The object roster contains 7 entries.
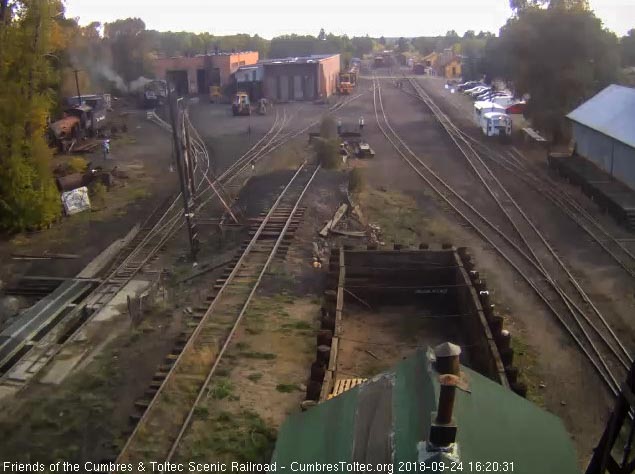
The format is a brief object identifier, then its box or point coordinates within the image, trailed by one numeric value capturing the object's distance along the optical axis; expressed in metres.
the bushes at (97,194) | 22.03
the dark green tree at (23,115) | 19.05
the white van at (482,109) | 33.88
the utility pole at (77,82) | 39.47
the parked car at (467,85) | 58.43
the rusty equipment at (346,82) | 56.09
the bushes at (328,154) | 24.78
